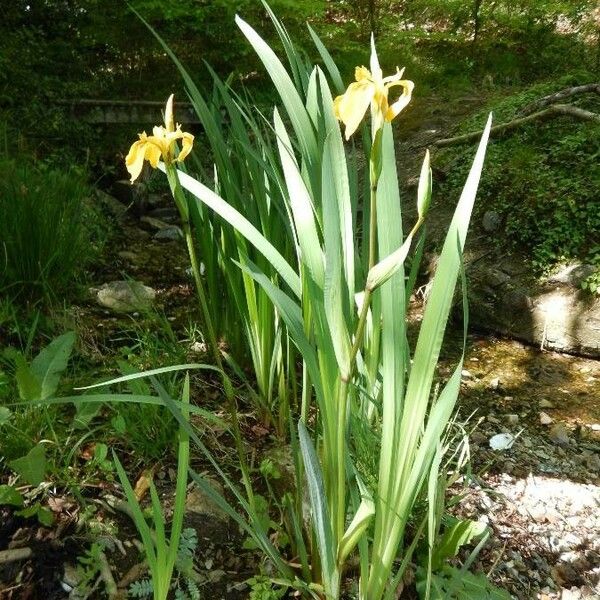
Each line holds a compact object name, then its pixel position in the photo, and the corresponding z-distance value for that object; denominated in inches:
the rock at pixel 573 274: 101.5
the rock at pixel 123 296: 81.8
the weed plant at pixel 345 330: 29.0
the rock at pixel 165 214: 145.1
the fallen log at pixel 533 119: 125.7
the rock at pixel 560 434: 71.2
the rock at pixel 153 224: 133.3
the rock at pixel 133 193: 146.6
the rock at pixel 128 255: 110.7
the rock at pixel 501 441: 64.4
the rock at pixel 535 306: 97.5
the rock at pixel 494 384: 81.8
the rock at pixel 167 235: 125.0
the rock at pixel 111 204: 140.9
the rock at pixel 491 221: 115.8
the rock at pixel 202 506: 46.7
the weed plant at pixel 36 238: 72.0
